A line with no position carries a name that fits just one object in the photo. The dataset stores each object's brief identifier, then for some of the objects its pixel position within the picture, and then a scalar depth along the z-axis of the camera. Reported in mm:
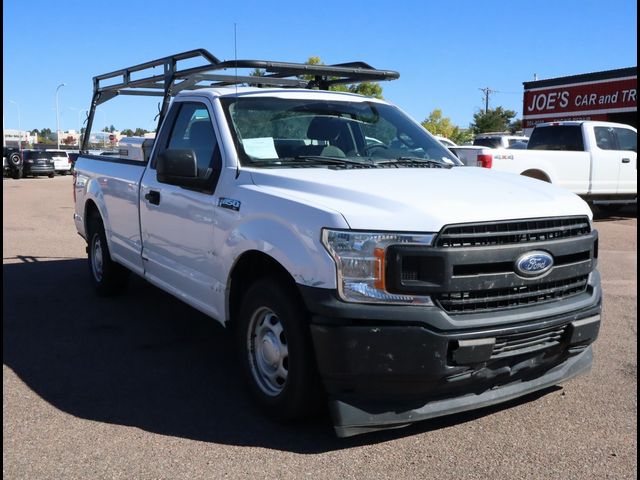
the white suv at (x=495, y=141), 21578
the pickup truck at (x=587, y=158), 13438
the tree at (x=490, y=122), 60594
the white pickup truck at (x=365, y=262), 3266
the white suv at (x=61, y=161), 37438
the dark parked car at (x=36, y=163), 35438
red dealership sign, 24734
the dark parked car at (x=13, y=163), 34094
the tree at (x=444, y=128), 48575
